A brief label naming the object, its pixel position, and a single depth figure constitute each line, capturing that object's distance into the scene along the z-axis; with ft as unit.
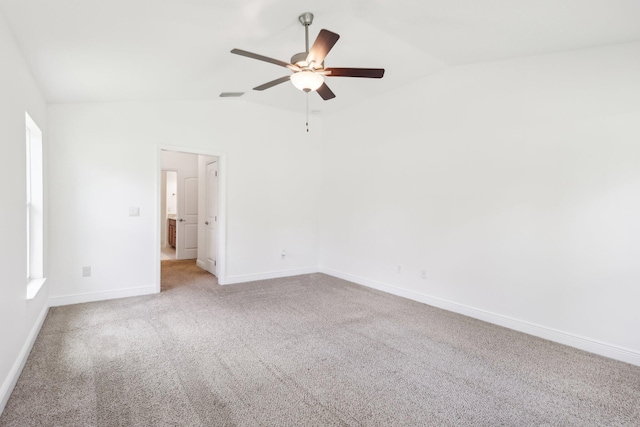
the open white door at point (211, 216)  18.22
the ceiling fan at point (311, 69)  8.01
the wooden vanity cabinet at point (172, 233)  28.66
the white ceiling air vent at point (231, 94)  14.98
